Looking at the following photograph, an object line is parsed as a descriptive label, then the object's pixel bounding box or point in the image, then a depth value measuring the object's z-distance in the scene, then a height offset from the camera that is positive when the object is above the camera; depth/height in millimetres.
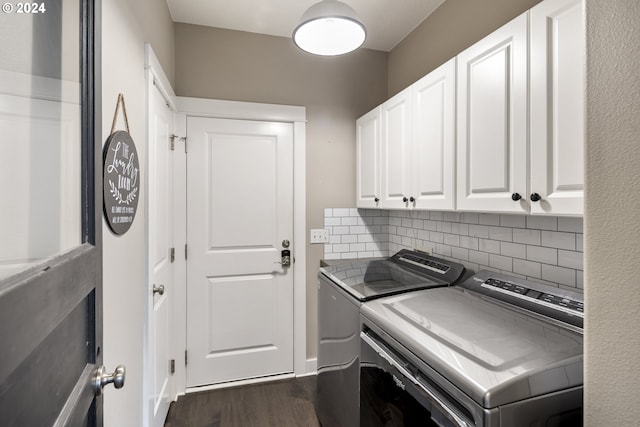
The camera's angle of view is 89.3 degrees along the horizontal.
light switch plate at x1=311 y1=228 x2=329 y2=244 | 2650 -179
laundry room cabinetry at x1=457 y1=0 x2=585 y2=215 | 1017 +360
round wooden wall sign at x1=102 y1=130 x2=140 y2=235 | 1080 +119
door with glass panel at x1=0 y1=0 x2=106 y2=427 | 401 -3
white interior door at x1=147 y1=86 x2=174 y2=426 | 1659 -240
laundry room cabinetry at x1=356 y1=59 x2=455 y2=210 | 1596 +398
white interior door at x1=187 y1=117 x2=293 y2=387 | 2391 -272
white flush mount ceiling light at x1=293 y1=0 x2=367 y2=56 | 1386 +864
